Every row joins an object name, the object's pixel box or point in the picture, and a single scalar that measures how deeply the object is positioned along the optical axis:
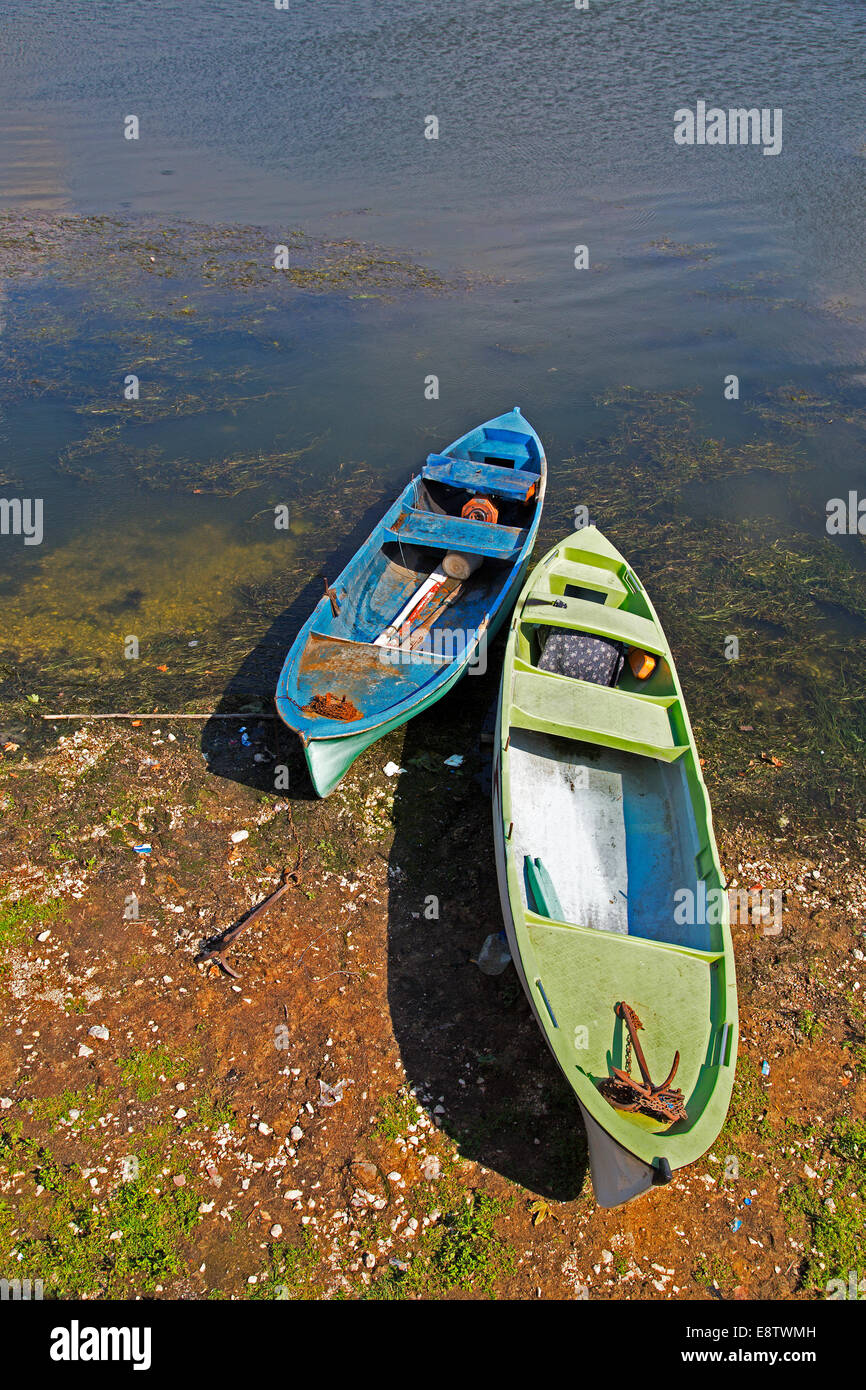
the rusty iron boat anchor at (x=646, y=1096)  6.14
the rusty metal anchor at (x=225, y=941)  8.20
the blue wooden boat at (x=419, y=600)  9.43
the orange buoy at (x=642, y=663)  10.01
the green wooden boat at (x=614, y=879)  6.25
